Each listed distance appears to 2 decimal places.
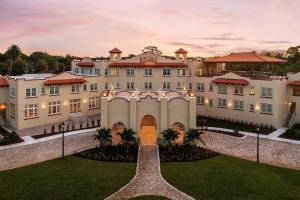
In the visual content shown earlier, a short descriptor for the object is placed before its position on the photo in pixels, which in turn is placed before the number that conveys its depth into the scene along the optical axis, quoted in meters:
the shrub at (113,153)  22.91
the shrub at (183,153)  22.98
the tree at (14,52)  78.66
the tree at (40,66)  74.29
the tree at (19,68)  67.08
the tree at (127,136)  24.91
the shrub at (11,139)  27.33
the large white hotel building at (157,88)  33.59
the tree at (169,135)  25.33
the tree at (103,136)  25.57
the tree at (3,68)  64.06
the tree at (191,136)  25.82
